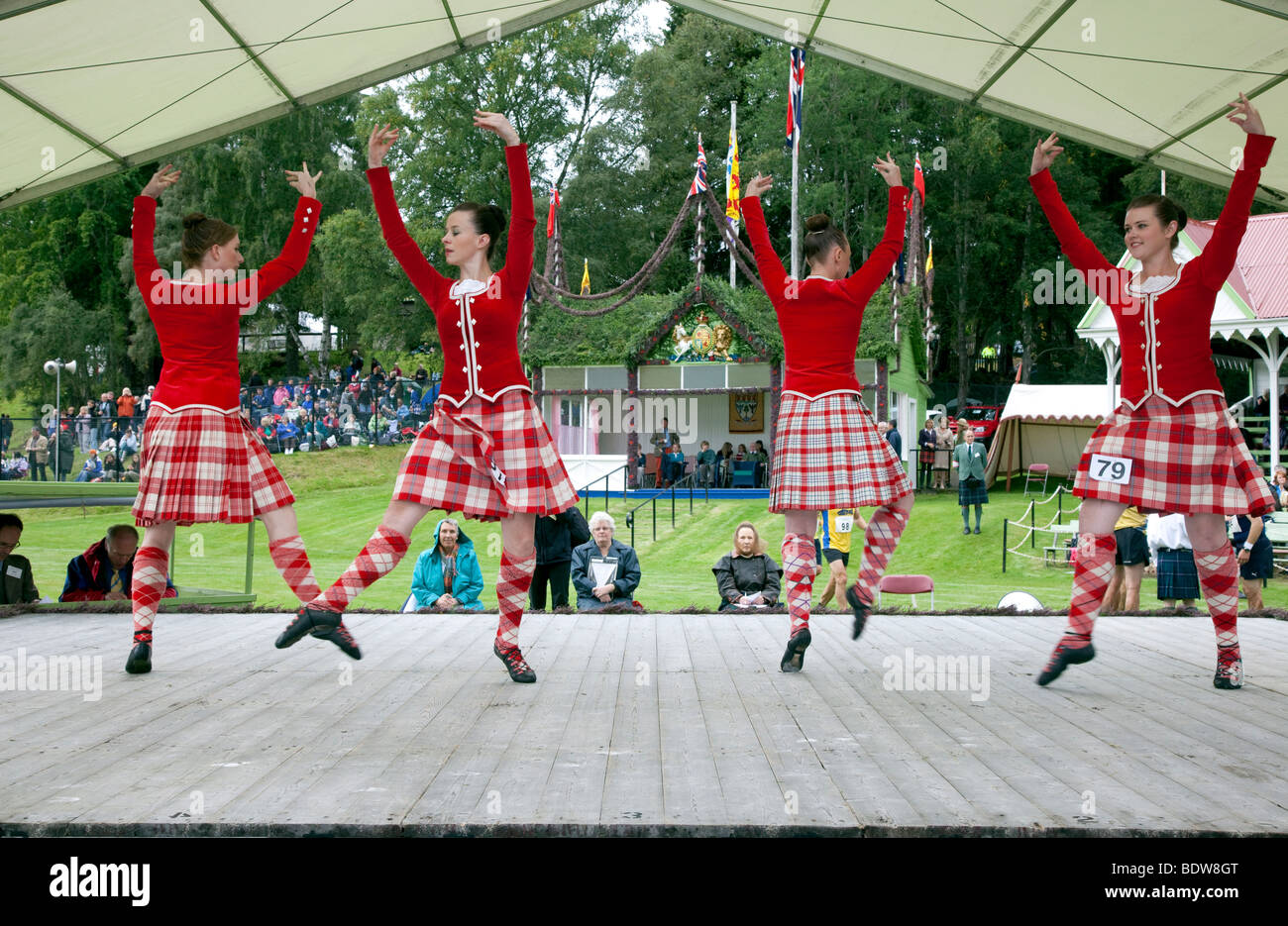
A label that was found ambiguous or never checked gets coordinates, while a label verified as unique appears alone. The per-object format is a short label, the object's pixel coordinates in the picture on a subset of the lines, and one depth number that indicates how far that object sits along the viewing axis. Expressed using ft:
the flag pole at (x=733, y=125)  81.87
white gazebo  56.29
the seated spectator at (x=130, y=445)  77.46
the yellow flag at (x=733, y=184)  80.69
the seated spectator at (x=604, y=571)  26.21
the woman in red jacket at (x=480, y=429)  14.02
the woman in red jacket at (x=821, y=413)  15.64
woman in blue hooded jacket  26.27
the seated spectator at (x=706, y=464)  80.43
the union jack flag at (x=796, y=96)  64.80
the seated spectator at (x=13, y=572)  25.84
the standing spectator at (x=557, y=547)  27.78
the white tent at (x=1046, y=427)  80.84
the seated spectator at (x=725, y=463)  83.20
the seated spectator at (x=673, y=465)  81.51
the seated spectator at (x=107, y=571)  25.46
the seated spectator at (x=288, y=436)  87.71
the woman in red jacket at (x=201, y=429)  15.08
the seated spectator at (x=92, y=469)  73.69
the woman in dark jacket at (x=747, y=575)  25.34
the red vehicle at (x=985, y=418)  99.86
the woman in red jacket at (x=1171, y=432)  14.16
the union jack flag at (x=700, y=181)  76.95
